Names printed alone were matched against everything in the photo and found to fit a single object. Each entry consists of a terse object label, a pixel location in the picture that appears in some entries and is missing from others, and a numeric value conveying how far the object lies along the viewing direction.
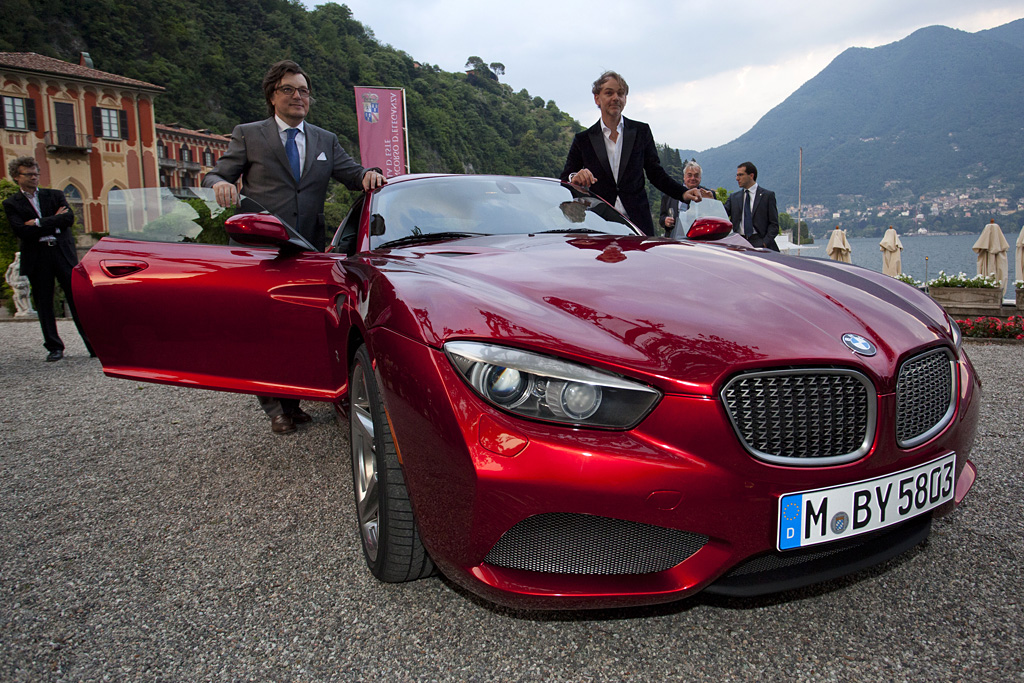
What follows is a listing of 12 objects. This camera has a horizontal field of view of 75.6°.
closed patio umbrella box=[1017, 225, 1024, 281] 11.24
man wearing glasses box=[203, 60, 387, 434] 3.71
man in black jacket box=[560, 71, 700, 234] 4.66
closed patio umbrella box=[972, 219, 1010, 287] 11.70
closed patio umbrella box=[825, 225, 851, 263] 13.81
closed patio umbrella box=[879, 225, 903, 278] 13.86
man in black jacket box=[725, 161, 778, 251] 7.58
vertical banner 23.02
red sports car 1.35
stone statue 14.10
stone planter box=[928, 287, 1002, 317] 8.96
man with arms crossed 6.60
